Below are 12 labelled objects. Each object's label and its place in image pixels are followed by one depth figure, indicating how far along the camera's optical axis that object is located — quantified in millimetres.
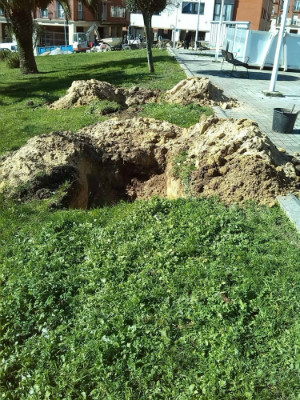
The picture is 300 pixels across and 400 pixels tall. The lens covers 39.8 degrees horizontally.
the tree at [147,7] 15867
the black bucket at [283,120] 9566
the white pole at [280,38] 13844
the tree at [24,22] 16797
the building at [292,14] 69125
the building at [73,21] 51094
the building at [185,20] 52281
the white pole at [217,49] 24969
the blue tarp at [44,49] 40781
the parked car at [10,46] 37906
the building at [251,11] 52094
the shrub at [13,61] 22859
